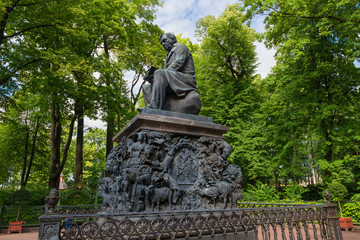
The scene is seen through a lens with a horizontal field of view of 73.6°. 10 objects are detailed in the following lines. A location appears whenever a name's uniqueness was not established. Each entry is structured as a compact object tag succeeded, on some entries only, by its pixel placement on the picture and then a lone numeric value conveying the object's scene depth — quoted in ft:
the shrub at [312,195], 57.47
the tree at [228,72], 63.82
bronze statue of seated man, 18.88
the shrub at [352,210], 39.87
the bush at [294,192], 48.77
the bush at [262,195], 51.52
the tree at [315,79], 38.16
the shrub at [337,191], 39.62
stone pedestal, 15.07
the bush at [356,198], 41.33
